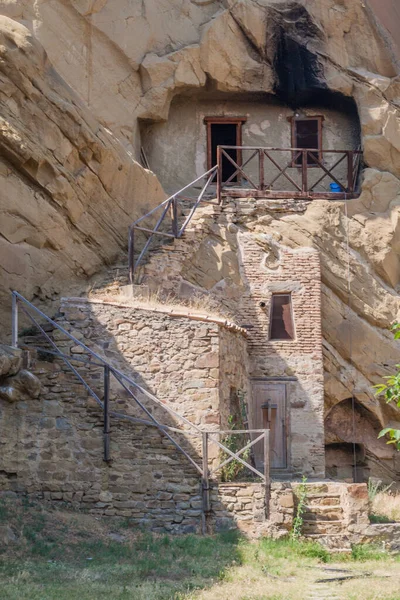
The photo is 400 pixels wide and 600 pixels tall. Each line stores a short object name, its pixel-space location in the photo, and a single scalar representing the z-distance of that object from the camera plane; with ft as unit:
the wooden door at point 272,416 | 63.05
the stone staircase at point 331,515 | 48.80
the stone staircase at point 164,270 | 60.95
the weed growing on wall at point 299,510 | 48.25
